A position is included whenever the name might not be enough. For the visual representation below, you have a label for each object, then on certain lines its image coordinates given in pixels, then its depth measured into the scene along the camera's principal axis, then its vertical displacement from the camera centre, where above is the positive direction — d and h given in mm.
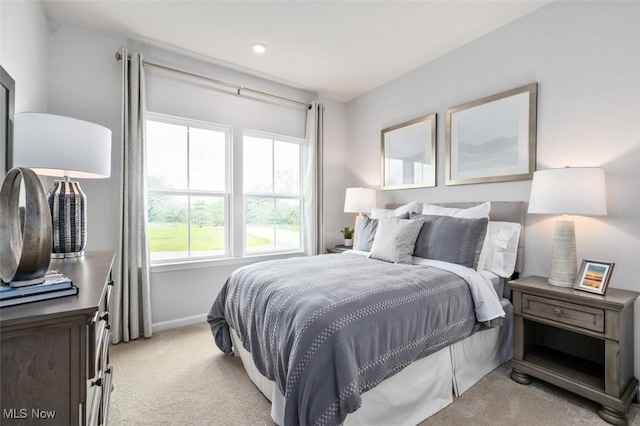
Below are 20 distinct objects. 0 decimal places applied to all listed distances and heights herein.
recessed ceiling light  2869 +1629
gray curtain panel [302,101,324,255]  3896 +337
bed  1296 -658
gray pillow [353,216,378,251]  2924 -218
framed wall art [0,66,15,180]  1348 +432
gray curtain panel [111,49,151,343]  2662 -93
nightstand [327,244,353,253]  3782 -477
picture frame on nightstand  1792 -404
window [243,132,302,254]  3607 +258
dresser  702 -373
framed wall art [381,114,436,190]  3205 +678
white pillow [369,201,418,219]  3021 +11
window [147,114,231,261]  3037 +261
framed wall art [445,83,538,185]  2428 +668
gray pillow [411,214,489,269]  2227 -218
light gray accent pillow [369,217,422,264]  2389 -246
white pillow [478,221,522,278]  2363 -318
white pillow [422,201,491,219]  2545 +9
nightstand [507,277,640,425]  1677 -909
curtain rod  2842 +1425
